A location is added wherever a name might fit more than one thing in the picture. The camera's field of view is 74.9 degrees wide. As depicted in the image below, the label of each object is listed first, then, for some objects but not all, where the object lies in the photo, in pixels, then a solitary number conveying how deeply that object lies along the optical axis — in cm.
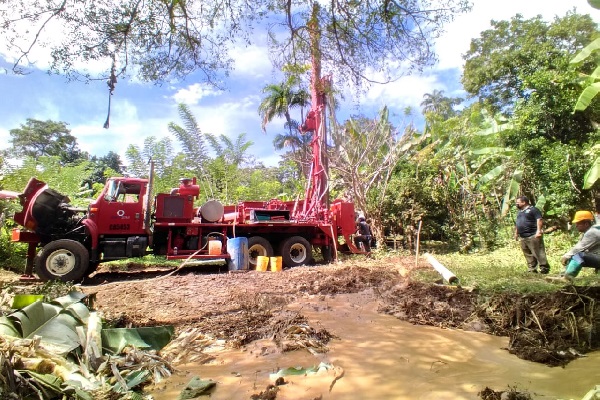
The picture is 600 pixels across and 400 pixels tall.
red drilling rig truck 784
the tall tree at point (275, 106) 2200
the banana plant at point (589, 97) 862
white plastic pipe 582
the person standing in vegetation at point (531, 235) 737
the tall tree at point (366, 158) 1275
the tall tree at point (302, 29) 497
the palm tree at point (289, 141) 2472
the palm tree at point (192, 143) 1514
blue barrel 915
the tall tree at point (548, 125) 1093
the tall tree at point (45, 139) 3506
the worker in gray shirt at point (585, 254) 562
